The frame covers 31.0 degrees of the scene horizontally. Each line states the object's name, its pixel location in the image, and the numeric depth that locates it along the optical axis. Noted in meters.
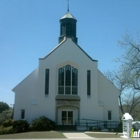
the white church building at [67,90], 33.16
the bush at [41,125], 29.42
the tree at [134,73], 26.52
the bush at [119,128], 31.14
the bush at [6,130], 26.40
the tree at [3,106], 63.08
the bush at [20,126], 28.03
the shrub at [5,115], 36.06
